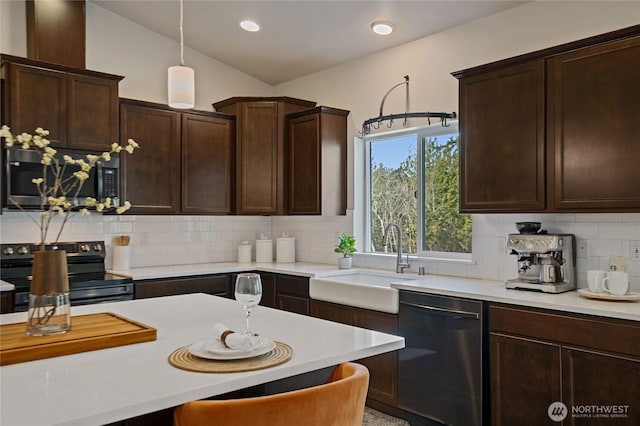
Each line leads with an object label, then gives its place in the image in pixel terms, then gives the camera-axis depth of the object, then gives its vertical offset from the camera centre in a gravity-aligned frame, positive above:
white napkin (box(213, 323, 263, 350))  1.58 -0.39
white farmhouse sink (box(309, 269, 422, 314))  3.42 -0.53
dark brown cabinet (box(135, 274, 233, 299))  3.98 -0.56
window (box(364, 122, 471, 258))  3.98 +0.19
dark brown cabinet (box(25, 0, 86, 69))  3.89 +1.42
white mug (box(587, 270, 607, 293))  2.80 -0.35
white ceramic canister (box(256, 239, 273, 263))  5.07 -0.34
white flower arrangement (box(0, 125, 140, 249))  1.69 +0.19
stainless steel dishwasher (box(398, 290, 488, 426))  2.92 -0.87
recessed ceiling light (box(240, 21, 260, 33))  4.30 +1.59
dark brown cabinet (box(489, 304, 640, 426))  2.38 -0.76
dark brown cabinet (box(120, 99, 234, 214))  4.30 +0.49
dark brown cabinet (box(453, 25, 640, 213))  2.70 +0.49
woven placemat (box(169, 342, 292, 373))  1.44 -0.42
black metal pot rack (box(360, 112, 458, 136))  3.82 +0.74
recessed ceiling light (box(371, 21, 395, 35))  3.95 +1.45
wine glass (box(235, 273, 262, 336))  1.63 -0.23
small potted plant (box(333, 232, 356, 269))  4.41 -0.30
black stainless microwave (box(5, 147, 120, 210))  3.58 +0.29
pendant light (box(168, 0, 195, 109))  2.52 +0.64
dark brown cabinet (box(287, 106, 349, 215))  4.56 +0.49
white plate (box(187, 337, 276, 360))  1.52 -0.41
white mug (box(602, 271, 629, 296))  2.70 -0.36
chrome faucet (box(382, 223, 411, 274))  4.05 -0.37
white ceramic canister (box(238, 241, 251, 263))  5.10 -0.38
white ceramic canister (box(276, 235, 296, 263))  5.04 -0.34
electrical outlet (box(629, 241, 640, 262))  2.93 -0.21
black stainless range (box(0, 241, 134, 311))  3.59 -0.44
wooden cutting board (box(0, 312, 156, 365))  1.56 -0.40
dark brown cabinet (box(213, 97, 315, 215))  4.81 +0.58
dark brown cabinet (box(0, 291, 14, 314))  3.34 -0.55
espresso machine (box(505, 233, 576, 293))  2.98 -0.28
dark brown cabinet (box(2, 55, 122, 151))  3.60 +0.84
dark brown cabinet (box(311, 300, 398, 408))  3.41 -0.99
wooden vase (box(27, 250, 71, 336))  1.71 -0.26
